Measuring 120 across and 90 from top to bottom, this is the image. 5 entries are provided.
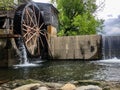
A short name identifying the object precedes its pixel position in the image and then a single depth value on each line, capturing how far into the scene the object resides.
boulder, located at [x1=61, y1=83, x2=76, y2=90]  3.22
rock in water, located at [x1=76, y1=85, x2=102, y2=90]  3.04
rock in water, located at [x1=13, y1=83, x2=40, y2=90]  3.15
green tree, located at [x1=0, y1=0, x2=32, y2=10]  9.63
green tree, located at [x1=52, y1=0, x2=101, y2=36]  15.15
